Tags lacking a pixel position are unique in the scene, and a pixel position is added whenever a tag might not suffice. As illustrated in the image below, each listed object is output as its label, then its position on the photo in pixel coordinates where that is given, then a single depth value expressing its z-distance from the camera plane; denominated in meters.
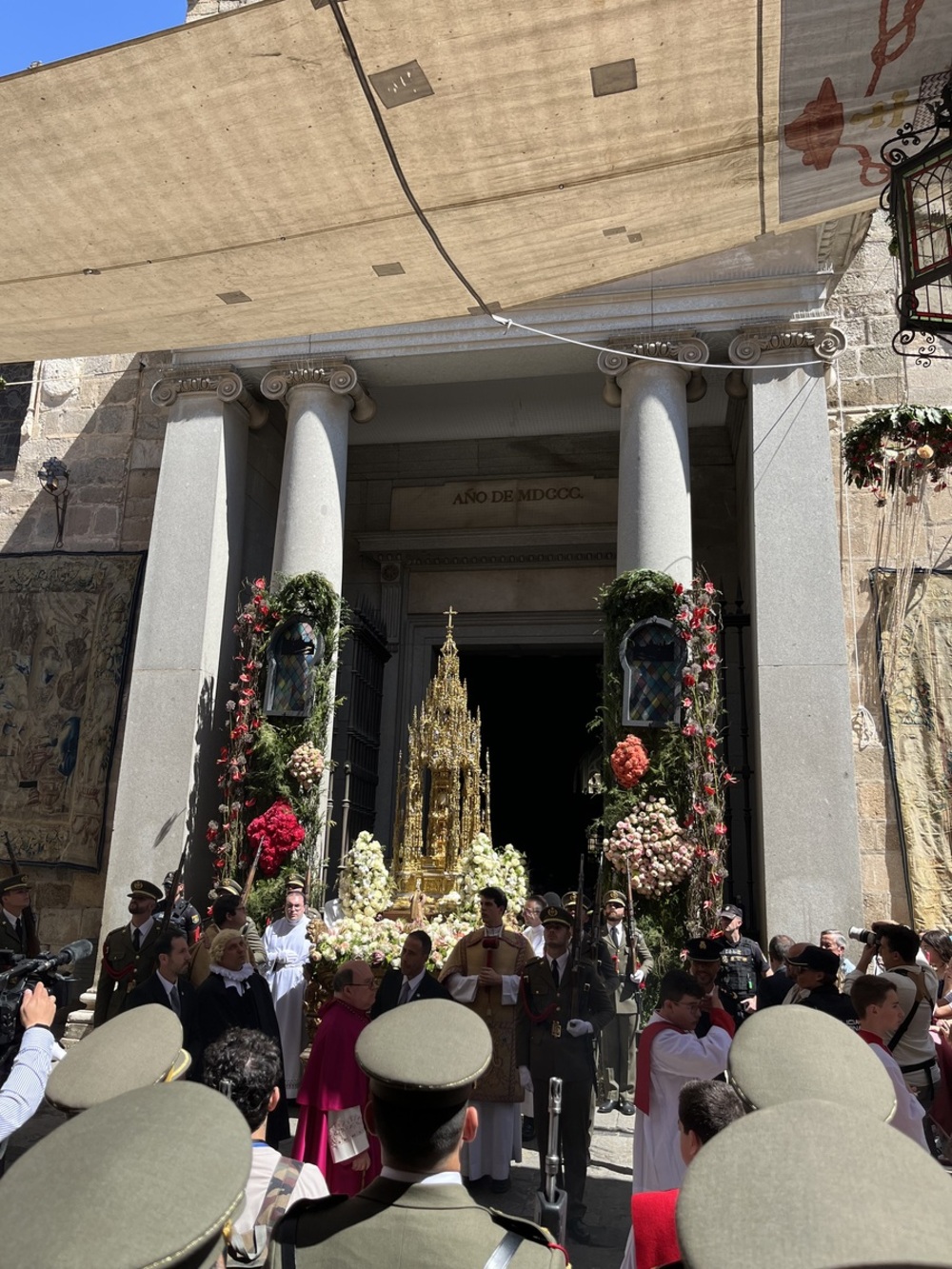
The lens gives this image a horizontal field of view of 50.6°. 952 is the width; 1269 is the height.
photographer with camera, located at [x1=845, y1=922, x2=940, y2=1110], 4.95
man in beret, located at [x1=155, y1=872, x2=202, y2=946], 8.96
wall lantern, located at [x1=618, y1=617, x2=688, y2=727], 10.21
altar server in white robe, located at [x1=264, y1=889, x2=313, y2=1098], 8.50
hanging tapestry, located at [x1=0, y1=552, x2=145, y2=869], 12.78
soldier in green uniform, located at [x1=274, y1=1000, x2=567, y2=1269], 1.96
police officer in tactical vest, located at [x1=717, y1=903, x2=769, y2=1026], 8.17
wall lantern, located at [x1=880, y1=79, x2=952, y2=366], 4.44
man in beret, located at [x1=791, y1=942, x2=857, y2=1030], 5.34
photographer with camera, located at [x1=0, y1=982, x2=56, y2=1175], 3.43
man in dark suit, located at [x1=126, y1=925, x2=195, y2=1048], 5.93
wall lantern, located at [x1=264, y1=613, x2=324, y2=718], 11.13
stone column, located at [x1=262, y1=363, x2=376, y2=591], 11.74
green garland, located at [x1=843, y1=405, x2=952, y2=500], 9.36
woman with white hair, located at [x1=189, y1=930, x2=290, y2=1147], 5.56
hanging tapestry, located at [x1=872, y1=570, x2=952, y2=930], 10.54
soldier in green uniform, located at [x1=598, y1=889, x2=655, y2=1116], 8.02
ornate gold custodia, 11.52
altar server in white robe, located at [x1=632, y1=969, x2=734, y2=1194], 4.53
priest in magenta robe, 4.91
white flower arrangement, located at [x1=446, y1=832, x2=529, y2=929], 9.51
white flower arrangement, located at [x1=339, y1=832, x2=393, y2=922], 9.70
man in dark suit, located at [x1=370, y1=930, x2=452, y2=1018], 6.12
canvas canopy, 3.99
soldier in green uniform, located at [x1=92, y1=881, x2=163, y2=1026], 7.11
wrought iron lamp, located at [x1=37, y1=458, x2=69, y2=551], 14.14
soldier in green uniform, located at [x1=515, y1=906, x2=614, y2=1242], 5.89
